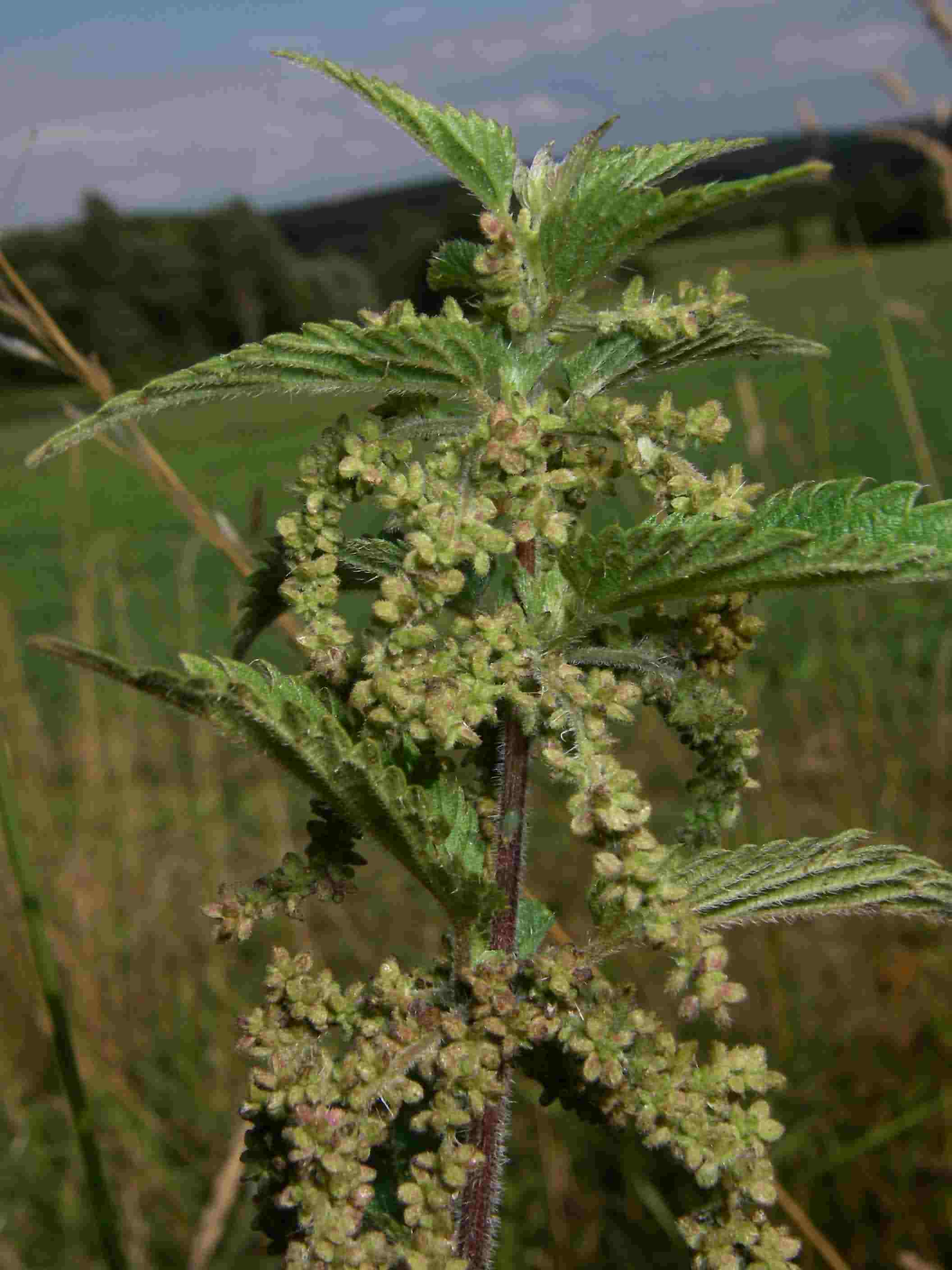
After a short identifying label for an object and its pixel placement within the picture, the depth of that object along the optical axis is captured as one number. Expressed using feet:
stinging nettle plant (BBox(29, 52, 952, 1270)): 0.57
